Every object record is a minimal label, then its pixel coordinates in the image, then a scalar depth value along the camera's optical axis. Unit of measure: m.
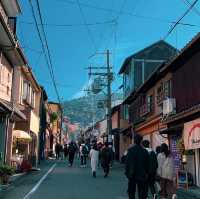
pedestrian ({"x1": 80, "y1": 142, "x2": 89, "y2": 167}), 27.89
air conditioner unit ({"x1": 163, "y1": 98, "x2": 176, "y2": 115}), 19.41
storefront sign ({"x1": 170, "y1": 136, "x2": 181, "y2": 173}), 18.80
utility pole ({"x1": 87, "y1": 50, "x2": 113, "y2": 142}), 32.61
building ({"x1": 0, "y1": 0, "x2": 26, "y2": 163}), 17.33
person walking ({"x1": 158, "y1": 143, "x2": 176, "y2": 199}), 11.11
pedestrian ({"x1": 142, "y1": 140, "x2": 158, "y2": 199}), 9.58
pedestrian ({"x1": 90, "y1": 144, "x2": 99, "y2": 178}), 19.55
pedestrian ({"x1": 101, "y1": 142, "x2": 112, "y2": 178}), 19.98
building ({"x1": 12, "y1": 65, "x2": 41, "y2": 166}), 22.50
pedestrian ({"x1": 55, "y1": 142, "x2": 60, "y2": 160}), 43.69
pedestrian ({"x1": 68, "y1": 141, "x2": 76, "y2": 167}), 28.11
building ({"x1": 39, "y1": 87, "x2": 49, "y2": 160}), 37.13
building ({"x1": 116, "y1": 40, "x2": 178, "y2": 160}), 33.81
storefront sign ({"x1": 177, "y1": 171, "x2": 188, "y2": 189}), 15.10
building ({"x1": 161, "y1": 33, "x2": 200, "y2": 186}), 15.56
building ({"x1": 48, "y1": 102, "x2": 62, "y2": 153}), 53.69
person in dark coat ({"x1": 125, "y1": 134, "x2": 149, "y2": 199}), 9.01
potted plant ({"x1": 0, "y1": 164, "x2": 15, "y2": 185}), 13.64
